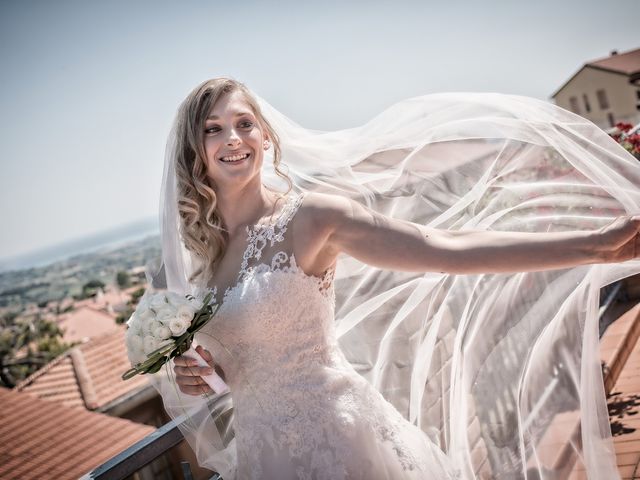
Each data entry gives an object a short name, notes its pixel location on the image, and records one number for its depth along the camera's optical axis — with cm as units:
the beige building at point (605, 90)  5662
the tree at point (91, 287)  4503
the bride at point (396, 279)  192
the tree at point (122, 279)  4594
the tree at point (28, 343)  3877
